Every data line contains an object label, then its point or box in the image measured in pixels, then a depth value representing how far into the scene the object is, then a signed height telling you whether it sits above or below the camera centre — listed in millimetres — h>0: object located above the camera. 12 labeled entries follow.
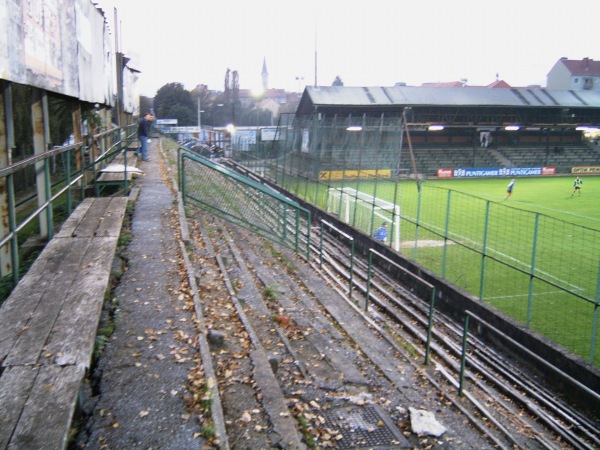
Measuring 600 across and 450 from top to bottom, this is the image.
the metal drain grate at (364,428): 5250 -2926
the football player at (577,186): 34281 -2793
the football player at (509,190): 32144 -2982
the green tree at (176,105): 80188 +3868
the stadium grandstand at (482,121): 46969 +1714
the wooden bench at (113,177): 11258 -1013
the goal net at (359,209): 18256 -2660
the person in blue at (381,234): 17188 -3042
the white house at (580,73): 83625 +10414
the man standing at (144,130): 17406 +7
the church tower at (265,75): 176750 +18876
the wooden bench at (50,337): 3541 -1721
